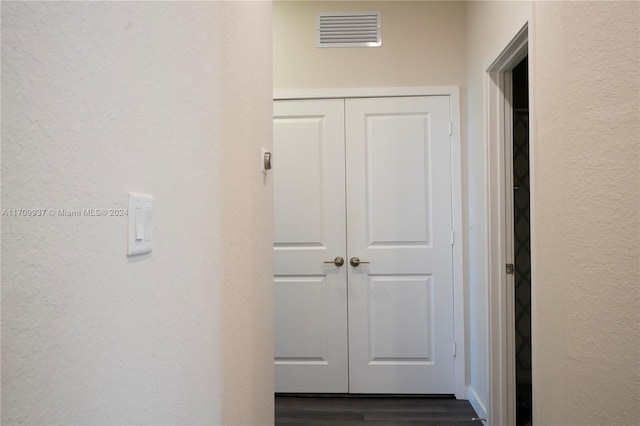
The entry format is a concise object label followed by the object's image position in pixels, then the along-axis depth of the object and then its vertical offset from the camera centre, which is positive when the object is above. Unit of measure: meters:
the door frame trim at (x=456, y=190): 2.54 +0.14
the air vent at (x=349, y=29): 2.60 +1.25
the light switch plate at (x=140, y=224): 0.60 -0.02
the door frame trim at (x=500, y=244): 2.04 -0.19
